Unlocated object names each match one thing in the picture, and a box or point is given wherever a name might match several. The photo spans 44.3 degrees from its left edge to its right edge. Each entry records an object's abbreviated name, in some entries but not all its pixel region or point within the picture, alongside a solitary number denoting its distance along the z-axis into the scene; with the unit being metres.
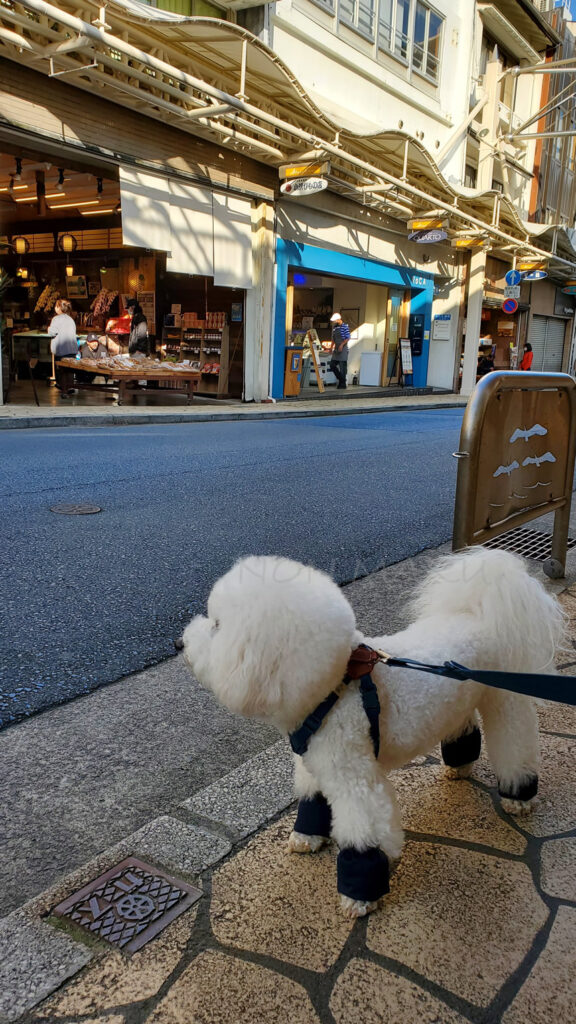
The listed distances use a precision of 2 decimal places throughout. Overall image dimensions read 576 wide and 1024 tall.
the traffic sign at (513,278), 25.27
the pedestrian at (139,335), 16.75
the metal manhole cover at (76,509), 5.76
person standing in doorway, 20.20
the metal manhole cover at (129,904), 1.70
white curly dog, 1.61
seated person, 16.38
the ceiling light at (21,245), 18.53
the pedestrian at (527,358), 26.36
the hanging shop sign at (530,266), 26.55
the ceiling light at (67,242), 17.63
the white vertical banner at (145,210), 13.44
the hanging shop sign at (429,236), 19.64
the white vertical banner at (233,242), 15.75
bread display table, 14.28
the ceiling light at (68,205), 18.14
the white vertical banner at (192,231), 14.59
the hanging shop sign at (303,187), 15.13
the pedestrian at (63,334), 15.02
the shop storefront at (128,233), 12.48
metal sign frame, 3.43
